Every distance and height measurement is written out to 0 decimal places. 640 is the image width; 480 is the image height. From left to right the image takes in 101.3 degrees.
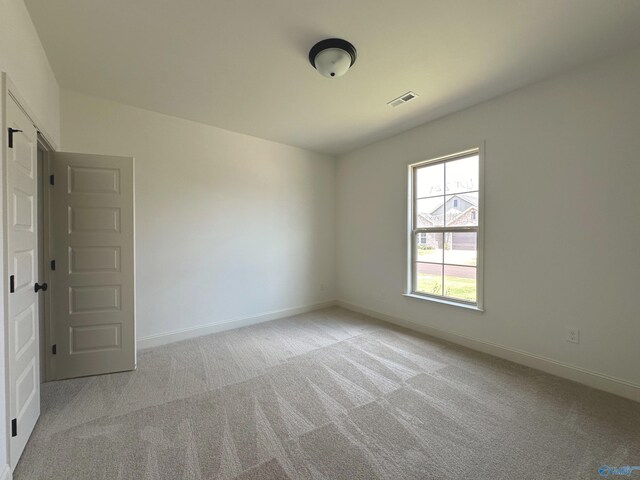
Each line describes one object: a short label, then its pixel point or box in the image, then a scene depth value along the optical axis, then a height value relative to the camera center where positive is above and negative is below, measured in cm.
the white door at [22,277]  145 -24
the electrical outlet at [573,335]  232 -86
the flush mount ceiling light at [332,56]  198 +142
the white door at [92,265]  236 -25
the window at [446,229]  305 +12
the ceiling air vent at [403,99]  272 +150
